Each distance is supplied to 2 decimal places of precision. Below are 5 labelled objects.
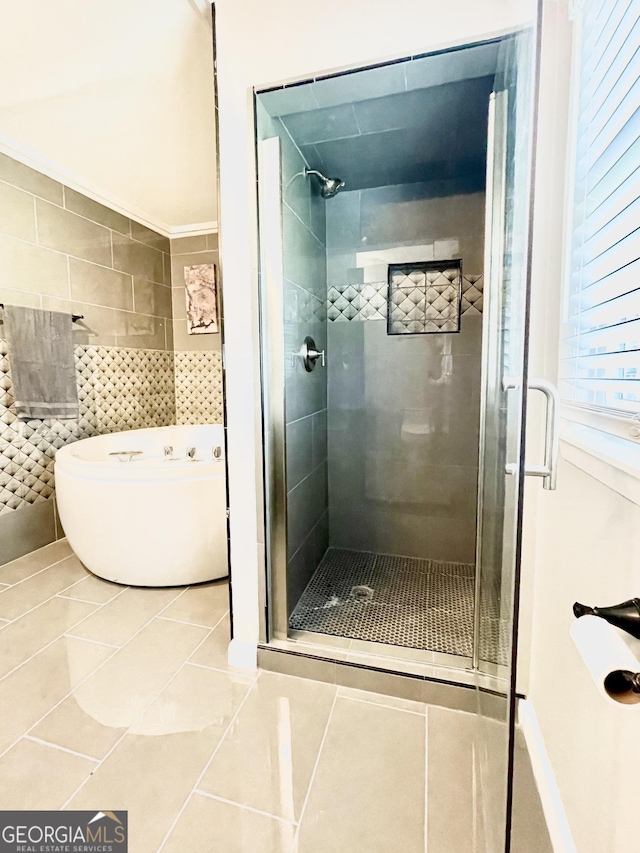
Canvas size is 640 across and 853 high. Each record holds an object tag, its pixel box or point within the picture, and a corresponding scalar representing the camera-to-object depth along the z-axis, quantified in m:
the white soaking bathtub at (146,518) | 2.01
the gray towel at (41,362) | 2.42
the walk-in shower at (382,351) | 1.45
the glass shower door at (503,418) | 0.69
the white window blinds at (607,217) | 0.77
